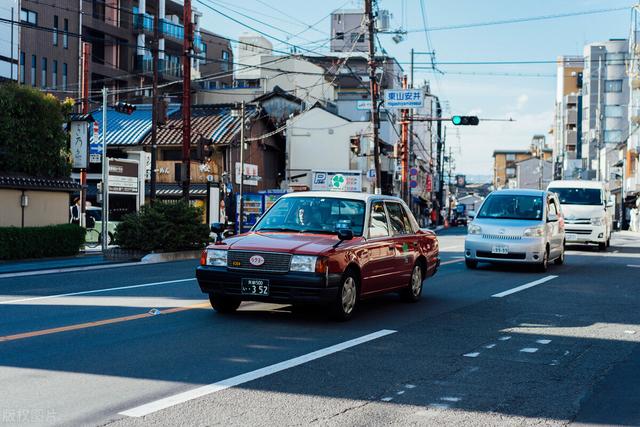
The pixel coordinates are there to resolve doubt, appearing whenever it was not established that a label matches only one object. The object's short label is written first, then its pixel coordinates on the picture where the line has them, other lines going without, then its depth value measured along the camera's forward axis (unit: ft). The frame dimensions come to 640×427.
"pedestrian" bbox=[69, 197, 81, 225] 99.96
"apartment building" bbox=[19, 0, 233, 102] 172.55
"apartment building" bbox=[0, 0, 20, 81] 128.67
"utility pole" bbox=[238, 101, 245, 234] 121.90
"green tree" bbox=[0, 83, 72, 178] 79.66
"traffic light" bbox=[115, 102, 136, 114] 110.42
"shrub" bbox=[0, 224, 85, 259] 70.64
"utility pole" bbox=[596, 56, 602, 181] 302.27
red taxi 30.96
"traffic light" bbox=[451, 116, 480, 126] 113.91
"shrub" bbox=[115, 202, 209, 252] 79.00
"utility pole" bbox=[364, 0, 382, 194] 114.62
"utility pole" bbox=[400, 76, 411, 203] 162.38
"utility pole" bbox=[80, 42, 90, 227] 109.50
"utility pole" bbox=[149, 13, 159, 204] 106.56
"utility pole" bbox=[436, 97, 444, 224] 278.28
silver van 60.95
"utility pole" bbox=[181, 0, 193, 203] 87.71
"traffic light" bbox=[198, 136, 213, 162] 88.33
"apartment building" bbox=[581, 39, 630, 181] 321.52
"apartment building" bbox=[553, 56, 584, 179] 361.10
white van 91.40
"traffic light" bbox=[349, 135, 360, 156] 134.21
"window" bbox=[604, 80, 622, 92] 326.03
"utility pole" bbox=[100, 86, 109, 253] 86.12
